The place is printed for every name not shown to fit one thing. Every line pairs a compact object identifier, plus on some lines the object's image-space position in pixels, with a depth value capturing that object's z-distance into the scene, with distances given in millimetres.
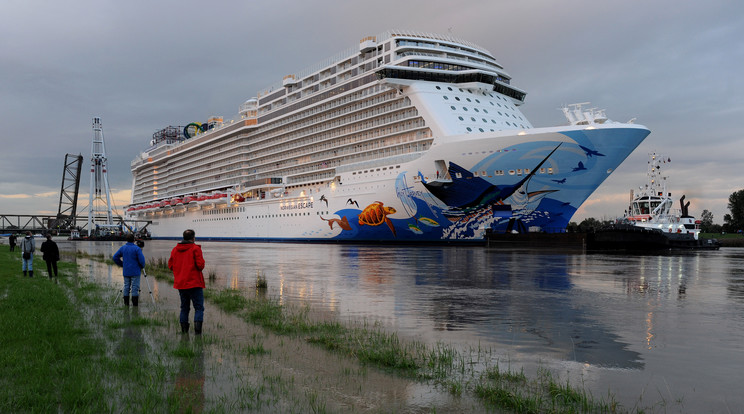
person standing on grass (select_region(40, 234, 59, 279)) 15632
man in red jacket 7698
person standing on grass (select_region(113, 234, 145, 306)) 10289
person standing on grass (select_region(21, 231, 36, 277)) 16031
